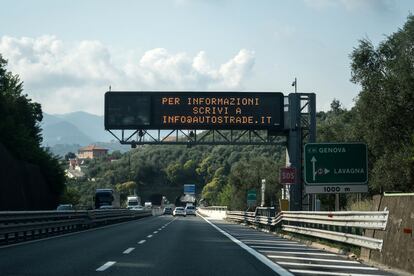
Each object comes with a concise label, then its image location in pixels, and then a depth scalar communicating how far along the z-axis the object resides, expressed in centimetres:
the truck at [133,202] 10599
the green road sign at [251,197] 5609
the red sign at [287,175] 3550
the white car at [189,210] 9259
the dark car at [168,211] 10944
